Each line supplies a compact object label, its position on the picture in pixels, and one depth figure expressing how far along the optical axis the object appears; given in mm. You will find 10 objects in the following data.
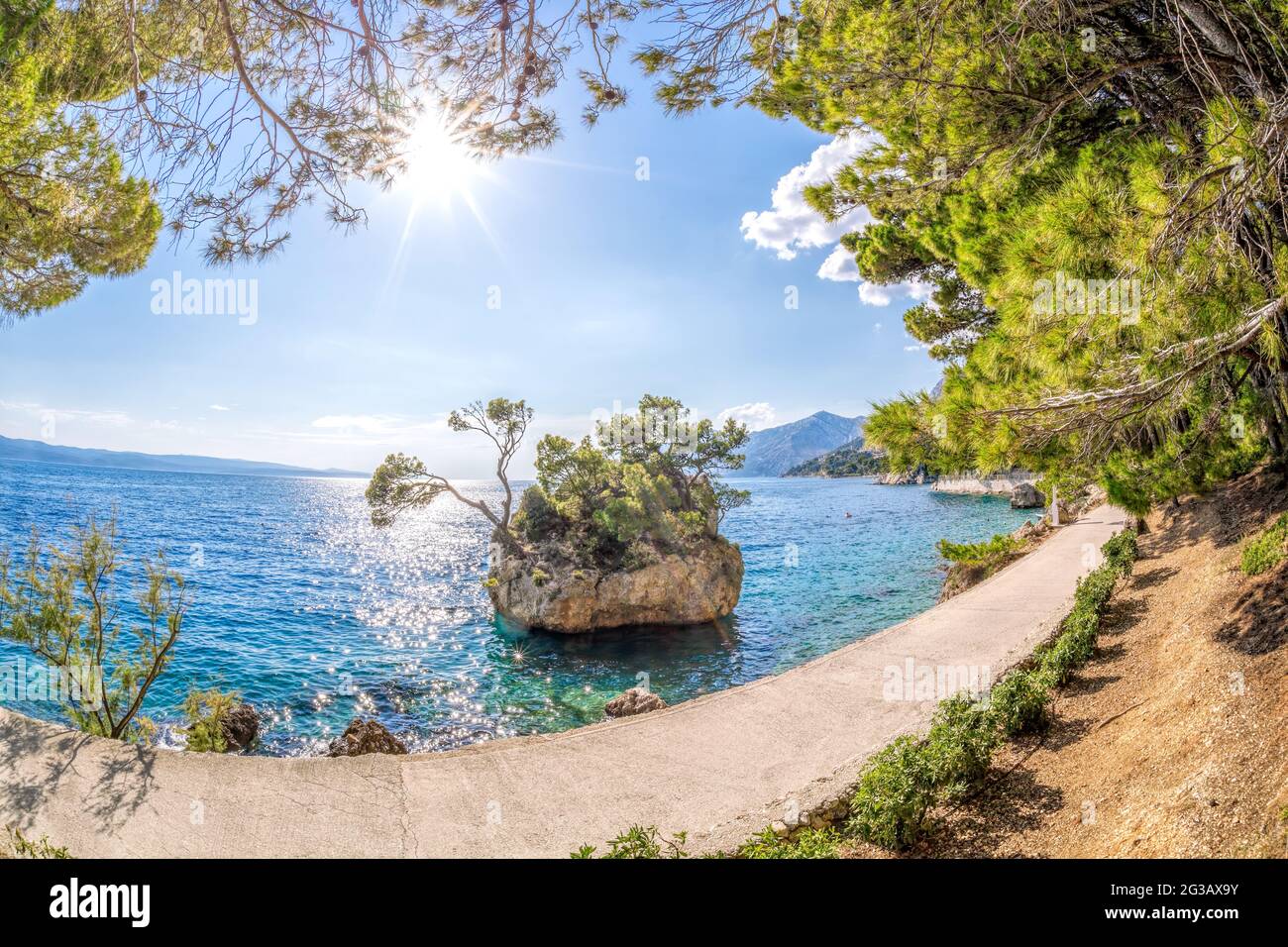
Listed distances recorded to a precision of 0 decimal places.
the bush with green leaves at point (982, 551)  15422
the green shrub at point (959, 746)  4527
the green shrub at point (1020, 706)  5434
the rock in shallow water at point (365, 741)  9219
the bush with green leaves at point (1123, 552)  10758
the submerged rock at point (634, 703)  11281
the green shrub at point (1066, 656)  6573
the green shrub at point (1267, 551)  6523
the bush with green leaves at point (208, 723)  9000
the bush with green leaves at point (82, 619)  7602
